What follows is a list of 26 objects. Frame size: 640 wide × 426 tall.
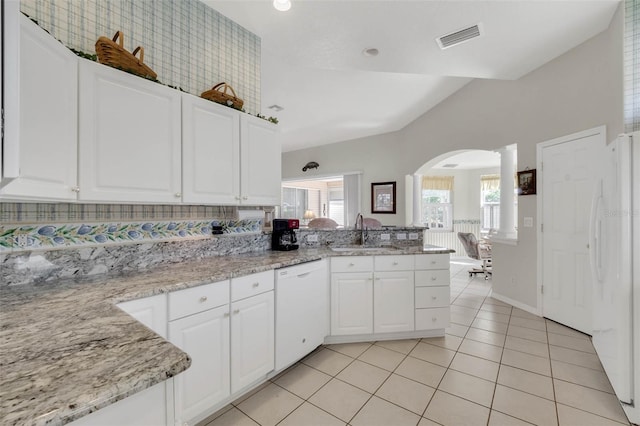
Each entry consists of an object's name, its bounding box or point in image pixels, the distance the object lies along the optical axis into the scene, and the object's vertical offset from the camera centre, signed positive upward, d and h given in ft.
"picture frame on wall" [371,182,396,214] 19.31 +1.13
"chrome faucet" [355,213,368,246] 10.36 -0.79
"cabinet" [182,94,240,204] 6.20 +1.42
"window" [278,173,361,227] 28.37 +1.58
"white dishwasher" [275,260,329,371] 6.82 -2.52
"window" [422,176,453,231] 25.34 +1.05
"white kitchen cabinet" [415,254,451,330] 8.89 -2.44
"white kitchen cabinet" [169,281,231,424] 4.89 -2.32
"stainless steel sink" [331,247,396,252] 9.35 -1.19
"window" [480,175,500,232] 23.90 +1.01
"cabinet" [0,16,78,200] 3.80 +1.37
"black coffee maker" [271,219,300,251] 8.91 -0.67
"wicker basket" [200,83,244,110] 6.75 +2.81
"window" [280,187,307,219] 28.09 +1.09
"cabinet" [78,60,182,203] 4.78 +1.39
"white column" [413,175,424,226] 18.60 +1.02
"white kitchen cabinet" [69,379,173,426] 2.15 -1.61
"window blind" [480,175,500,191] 23.82 +2.67
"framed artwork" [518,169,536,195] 11.17 +1.27
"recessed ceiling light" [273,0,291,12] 7.01 +5.22
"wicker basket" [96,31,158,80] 4.92 +2.79
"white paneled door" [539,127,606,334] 9.29 -0.34
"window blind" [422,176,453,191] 25.23 +2.81
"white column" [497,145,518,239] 12.67 +0.87
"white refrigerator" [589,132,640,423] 5.39 -1.11
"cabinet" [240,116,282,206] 7.45 +1.41
